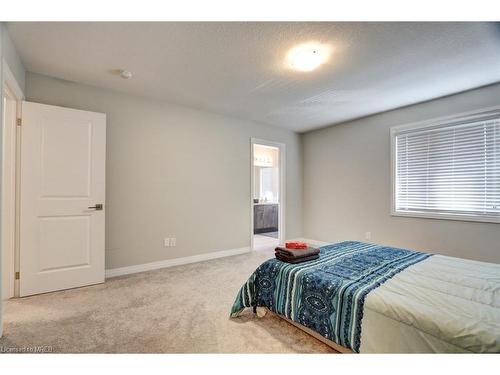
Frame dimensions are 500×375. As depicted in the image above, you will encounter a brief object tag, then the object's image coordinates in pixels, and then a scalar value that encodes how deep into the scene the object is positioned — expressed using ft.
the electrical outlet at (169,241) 11.80
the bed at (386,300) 3.95
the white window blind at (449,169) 9.81
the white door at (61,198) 8.34
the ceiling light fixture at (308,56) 7.20
